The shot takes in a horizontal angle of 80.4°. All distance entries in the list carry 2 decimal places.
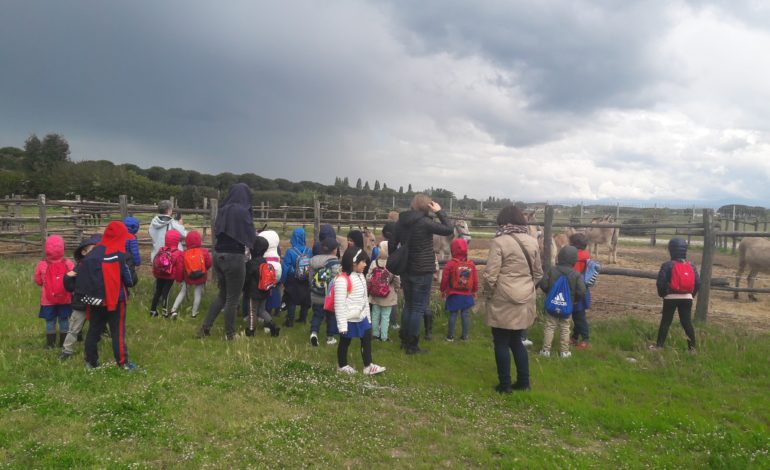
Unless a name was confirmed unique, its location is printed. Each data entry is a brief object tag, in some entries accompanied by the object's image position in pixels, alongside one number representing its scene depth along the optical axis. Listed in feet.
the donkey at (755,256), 34.81
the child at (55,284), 17.80
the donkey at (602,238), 54.64
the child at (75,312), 16.38
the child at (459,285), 21.91
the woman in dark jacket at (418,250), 19.61
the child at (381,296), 21.25
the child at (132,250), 20.52
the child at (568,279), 19.53
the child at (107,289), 15.87
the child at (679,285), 19.53
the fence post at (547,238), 27.68
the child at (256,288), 21.84
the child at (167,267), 23.40
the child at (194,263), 23.13
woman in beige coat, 15.29
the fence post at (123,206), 32.27
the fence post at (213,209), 33.01
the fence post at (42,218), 41.52
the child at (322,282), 21.09
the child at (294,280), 23.53
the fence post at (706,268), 24.00
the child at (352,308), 16.79
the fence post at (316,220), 36.47
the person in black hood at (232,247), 19.56
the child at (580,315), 21.16
